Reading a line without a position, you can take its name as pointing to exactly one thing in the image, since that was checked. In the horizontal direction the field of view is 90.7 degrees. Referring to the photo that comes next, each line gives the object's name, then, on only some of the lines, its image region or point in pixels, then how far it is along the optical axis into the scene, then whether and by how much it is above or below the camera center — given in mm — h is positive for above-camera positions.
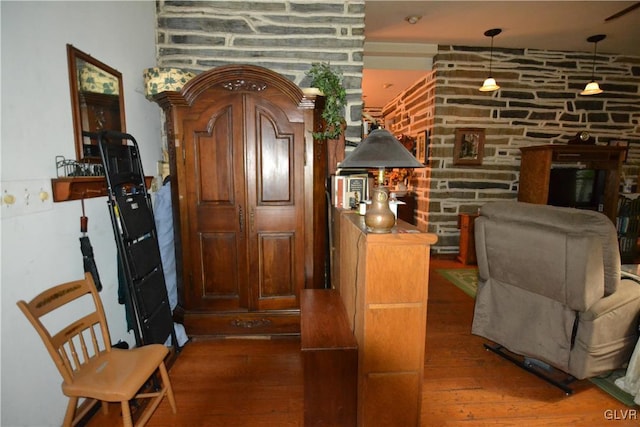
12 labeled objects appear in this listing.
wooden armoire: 2357 -196
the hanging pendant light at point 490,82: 4012 +1177
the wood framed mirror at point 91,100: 1761 +449
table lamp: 1511 +61
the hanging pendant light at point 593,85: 4133 +1180
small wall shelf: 1606 -80
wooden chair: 1385 -948
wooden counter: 1481 -715
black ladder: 1843 -429
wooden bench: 1547 -1013
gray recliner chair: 1822 -704
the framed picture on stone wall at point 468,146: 4704 +424
